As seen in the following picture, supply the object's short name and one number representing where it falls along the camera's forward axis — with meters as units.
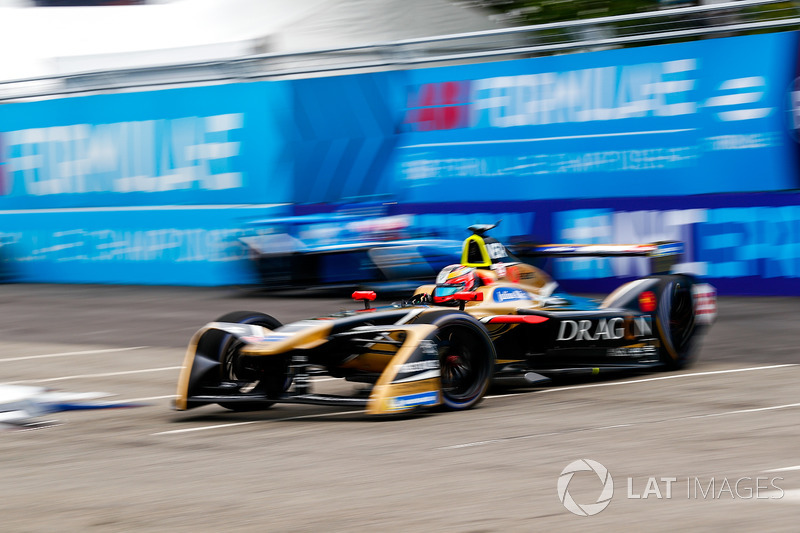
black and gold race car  15.38
